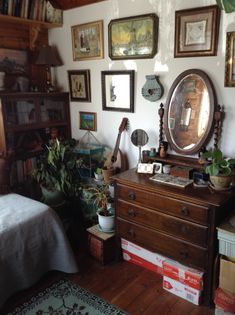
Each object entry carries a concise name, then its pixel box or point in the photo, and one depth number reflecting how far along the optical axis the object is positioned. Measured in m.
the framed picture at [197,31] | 2.01
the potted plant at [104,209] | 2.42
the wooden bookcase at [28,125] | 2.73
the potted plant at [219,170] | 1.87
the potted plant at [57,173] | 2.67
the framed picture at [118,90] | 2.56
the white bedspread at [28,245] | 1.93
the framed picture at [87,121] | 2.96
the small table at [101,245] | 2.37
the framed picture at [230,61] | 1.95
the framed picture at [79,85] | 2.90
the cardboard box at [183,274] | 1.93
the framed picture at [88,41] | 2.68
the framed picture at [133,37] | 2.32
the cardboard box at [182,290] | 1.96
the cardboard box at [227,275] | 1.76
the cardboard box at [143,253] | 2.24
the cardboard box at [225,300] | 1.74
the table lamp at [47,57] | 2.91
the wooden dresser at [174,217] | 1.83
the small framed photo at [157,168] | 2.27
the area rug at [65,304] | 1.92
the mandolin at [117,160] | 2.70
